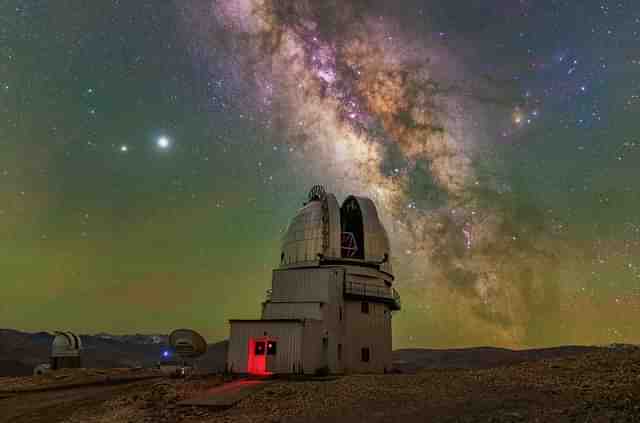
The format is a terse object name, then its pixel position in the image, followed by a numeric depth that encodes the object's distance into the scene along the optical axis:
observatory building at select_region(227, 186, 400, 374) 25.50
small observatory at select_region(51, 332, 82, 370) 40.62
